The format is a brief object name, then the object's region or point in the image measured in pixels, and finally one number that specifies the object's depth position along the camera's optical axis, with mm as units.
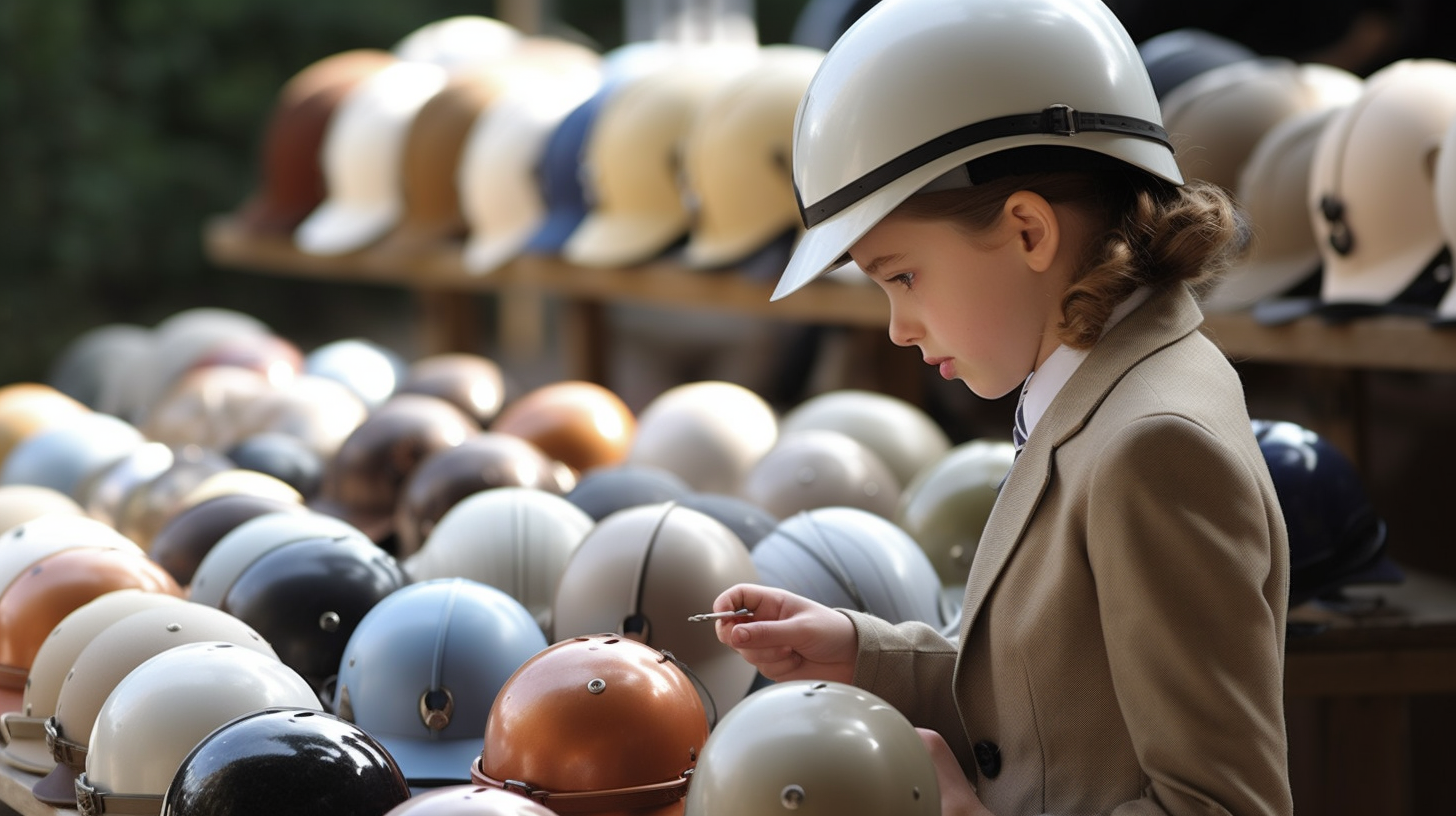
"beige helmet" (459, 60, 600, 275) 6355
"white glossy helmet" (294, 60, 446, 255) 7125
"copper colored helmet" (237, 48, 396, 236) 7855
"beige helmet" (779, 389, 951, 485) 4145
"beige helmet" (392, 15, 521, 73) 8391
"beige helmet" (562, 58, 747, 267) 5734
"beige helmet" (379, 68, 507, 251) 6891
